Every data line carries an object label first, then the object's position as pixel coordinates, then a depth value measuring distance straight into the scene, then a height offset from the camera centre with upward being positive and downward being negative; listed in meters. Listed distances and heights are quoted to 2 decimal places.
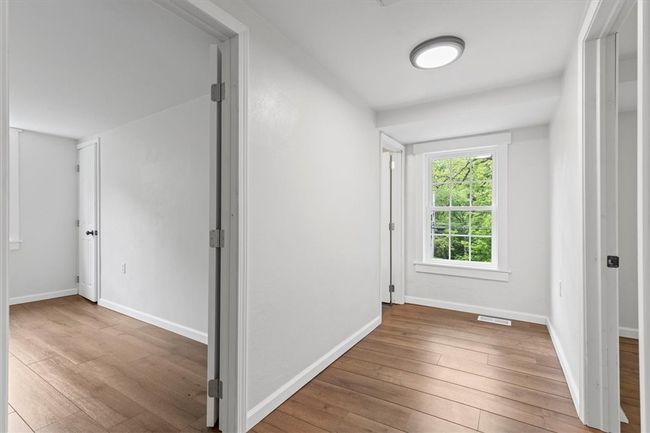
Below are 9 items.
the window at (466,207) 3.68 +0.12
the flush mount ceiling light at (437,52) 2.03 +1.13
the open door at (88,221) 4.25 -0.06
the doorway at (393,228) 4.26 -0.16
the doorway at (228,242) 1.69 -0.14
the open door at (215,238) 1.75 -0.12
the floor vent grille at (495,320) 3.45 -1.19
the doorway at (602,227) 1.70 -0.06
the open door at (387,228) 4.32 -0.16
